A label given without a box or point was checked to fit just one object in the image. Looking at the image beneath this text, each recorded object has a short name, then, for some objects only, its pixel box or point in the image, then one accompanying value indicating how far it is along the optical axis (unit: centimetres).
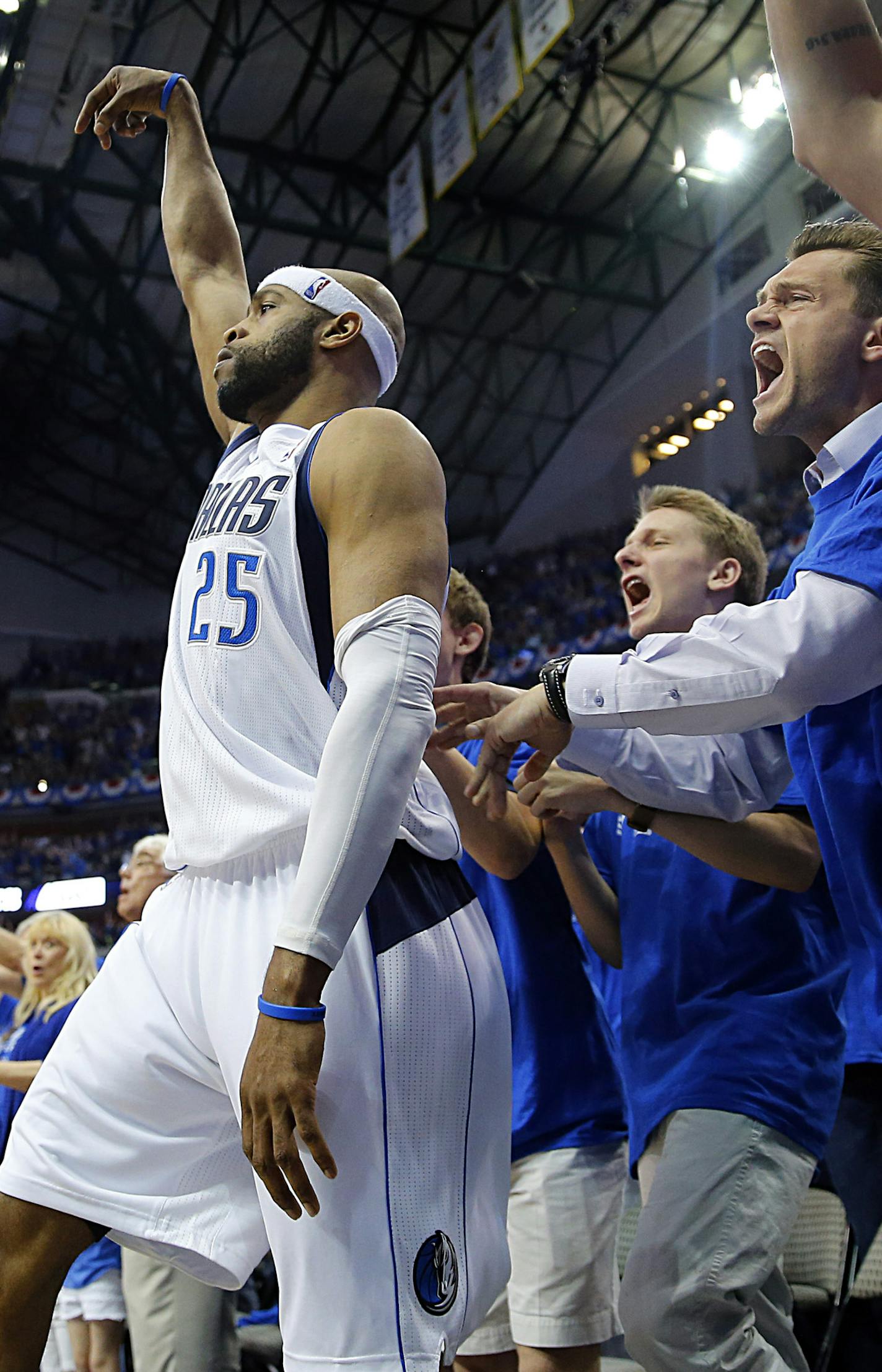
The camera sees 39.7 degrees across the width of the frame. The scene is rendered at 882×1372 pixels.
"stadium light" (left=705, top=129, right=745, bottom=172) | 1386
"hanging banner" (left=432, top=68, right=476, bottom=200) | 961
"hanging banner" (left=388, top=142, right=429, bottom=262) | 1093
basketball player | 142
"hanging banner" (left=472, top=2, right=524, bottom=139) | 875
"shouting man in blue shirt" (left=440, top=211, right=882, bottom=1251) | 167
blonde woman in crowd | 434
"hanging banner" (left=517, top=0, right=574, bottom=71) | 810
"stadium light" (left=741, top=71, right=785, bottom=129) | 1199
